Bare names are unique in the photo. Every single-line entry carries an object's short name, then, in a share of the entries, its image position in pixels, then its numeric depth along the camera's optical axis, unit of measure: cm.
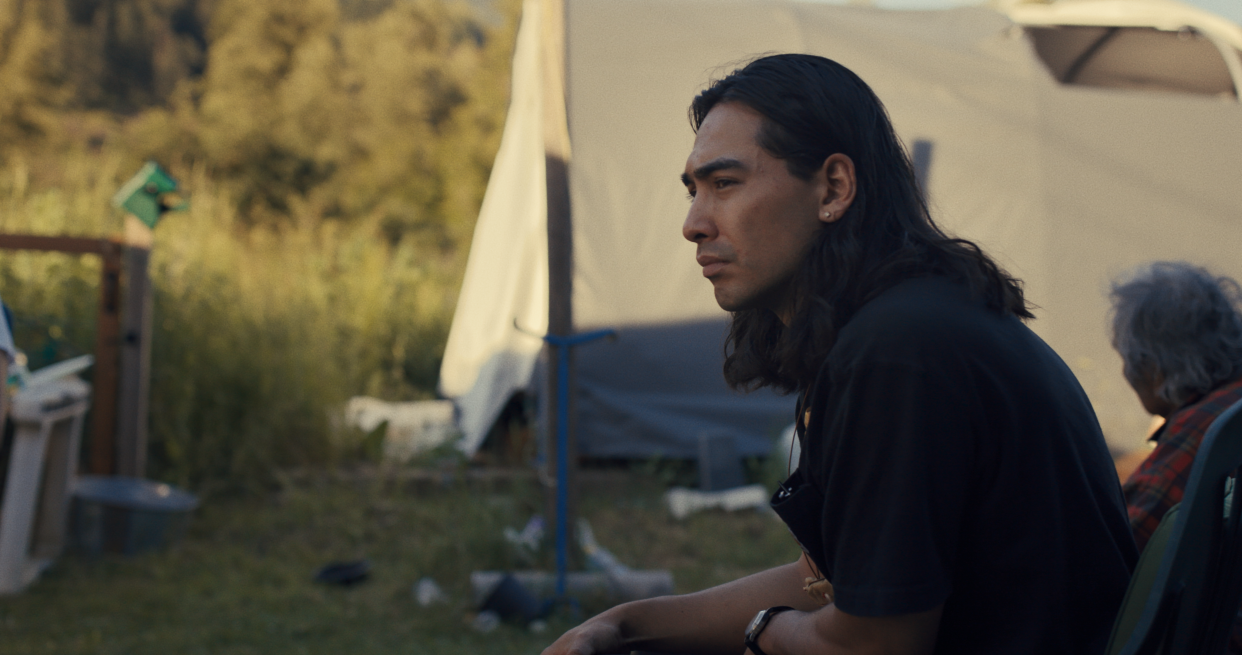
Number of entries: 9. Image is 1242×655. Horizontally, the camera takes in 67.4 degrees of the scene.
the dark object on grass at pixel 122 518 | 430
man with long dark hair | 105
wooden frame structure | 464
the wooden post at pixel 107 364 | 464
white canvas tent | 575
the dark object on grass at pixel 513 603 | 357
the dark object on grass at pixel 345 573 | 417
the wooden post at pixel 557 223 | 379
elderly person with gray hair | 196
